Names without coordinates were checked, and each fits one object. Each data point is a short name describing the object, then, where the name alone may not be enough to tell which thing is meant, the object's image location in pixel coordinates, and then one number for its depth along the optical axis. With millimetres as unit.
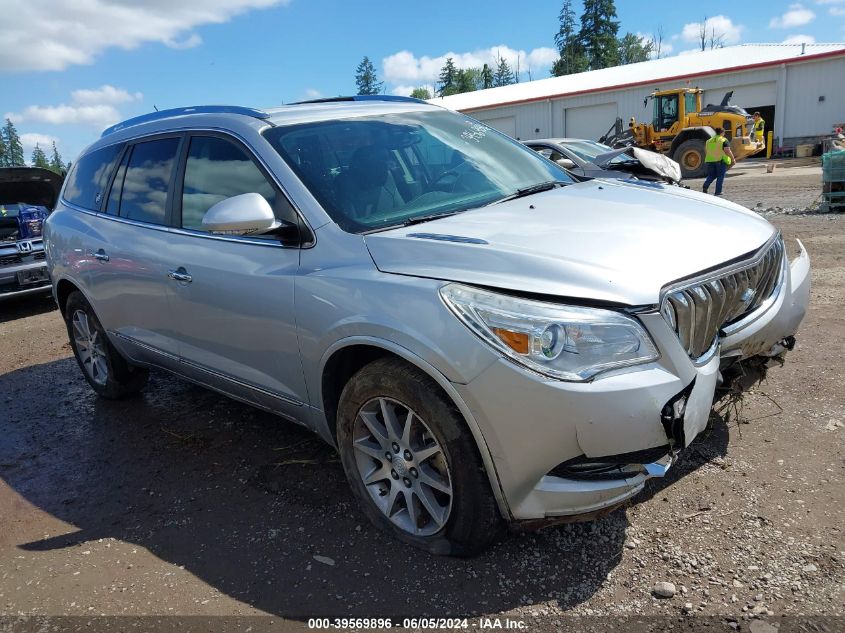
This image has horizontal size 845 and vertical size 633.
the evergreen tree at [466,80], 97812
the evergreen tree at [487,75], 103375
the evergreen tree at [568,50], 80562
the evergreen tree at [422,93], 99006
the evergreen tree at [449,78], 98812
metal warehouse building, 29484
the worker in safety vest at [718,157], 15344
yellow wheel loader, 22125
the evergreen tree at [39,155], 95106
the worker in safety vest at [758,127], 24522
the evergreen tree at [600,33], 79750
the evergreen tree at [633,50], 96125
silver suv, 2242
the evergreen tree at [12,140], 98312
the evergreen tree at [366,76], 103588
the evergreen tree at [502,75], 106688
